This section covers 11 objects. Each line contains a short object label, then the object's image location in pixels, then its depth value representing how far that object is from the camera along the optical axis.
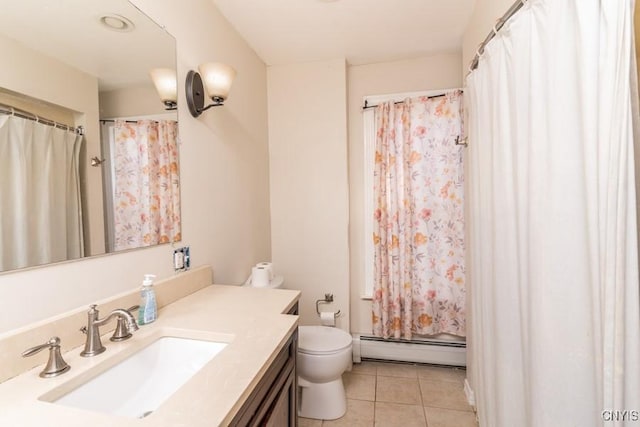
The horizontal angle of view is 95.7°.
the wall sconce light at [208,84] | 1.45
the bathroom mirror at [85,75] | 0.80
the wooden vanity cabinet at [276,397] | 0.76
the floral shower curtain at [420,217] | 2.27
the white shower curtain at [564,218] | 0.64
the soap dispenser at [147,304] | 1.05
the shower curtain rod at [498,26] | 1.02
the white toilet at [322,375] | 1.73
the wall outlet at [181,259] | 1.37
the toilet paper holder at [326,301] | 2.39
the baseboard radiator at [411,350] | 2.35
